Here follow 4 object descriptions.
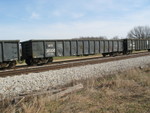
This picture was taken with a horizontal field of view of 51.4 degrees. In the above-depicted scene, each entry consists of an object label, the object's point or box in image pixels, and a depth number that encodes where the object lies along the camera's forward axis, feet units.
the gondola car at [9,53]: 41.01
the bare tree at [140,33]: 363.35
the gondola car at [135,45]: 89.11
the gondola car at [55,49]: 50.83
